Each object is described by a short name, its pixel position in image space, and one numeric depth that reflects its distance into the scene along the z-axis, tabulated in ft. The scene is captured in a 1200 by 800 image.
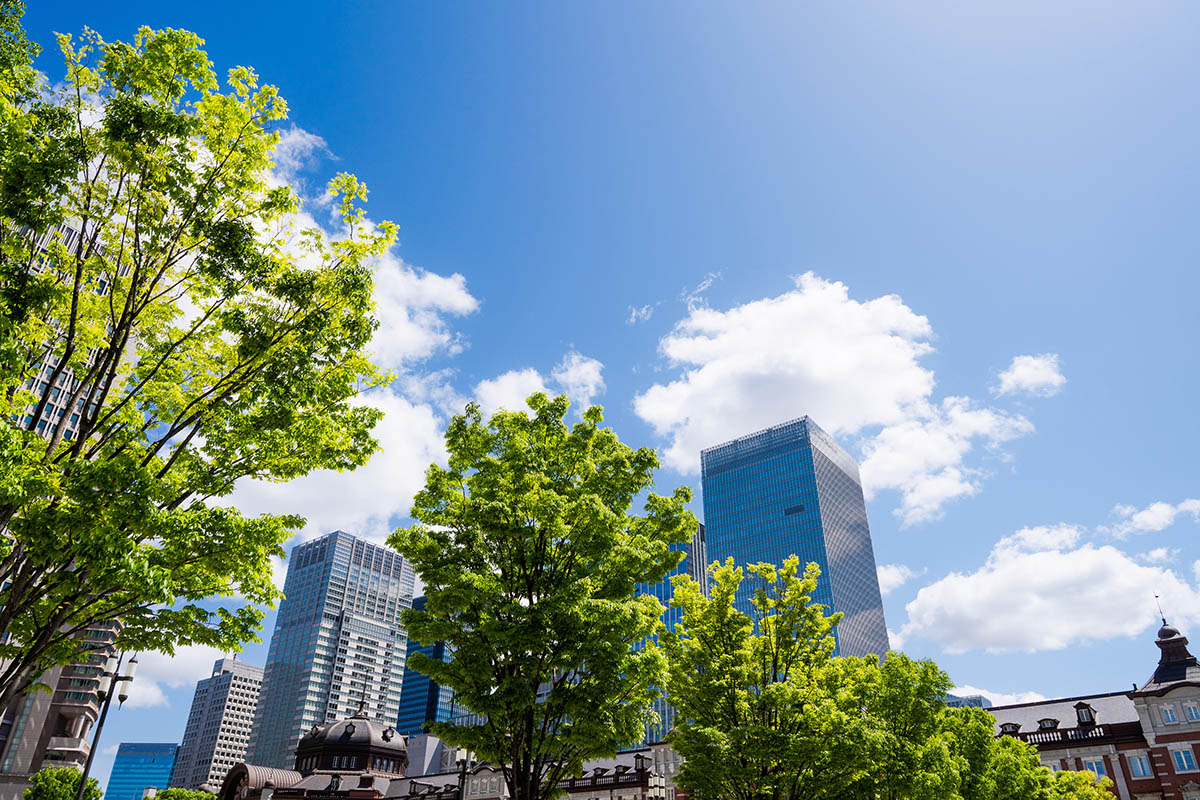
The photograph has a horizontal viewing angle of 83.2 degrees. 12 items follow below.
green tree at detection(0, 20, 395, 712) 34.55
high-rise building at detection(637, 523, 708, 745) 514.48
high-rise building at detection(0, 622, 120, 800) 250.98
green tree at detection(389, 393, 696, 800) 50.42
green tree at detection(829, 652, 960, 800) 73.77
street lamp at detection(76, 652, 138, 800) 61.67
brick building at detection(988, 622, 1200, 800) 142.92
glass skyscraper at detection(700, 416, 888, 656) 465.47
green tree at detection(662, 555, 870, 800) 67.67
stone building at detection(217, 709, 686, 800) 190.08
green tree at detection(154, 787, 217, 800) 224.74
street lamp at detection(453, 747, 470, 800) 82.94
